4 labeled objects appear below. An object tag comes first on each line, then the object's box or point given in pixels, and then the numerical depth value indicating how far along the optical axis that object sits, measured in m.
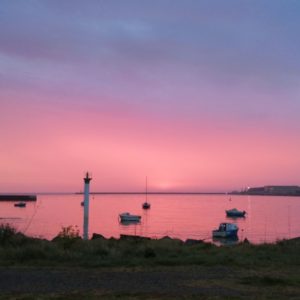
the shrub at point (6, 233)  18.26
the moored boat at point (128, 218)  87.62
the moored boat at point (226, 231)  59.59
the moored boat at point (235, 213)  108.31
